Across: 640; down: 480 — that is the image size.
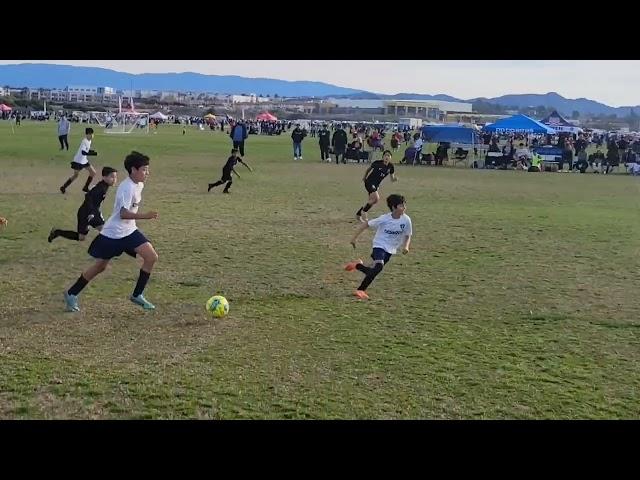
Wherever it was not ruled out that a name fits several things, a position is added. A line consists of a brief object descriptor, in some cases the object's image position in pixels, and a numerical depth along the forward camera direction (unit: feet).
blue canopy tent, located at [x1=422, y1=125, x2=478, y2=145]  115.96
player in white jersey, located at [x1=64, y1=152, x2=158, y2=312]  24.82
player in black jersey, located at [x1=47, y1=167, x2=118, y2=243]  30.75
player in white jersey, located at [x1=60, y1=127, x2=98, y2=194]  54.29
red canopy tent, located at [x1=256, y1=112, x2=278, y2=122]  241.55
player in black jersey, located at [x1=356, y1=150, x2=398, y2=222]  46.32
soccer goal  185.25
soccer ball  24.91
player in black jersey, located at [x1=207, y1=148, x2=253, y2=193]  58.90
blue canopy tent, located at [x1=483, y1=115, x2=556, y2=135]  120.78
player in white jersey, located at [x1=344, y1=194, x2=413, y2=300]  28.73
